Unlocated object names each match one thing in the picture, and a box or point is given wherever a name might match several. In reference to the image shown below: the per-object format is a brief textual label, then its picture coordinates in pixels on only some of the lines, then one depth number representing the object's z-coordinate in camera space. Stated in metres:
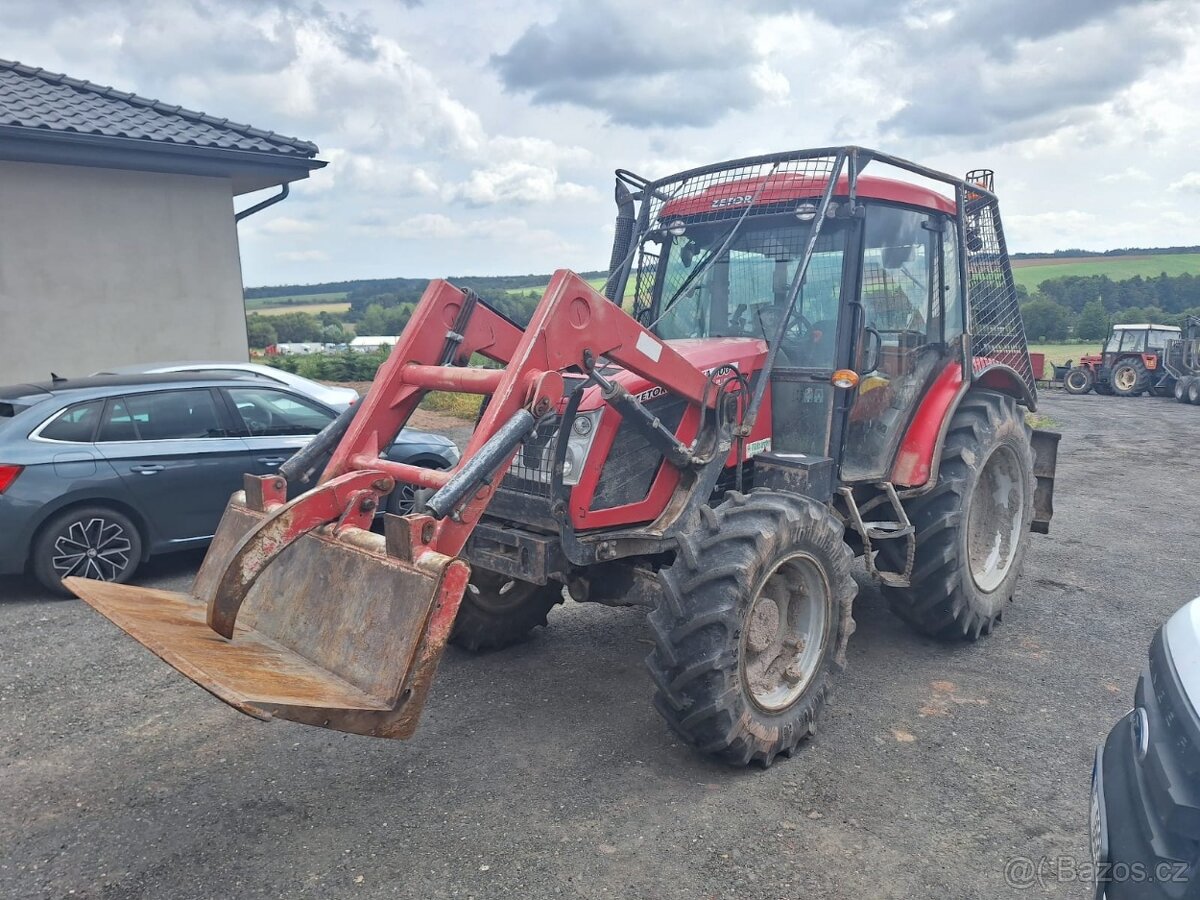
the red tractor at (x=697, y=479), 3.02
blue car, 5.83
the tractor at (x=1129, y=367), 23.59
